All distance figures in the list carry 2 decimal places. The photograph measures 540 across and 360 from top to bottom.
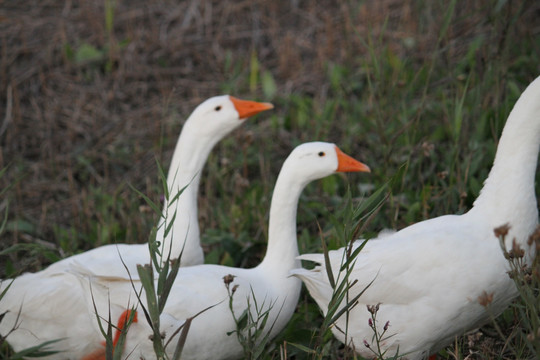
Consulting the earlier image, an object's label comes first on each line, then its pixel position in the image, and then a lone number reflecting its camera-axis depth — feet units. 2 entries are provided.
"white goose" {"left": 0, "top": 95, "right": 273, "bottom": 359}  22.89
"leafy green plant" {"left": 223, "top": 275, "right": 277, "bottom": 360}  18.58
